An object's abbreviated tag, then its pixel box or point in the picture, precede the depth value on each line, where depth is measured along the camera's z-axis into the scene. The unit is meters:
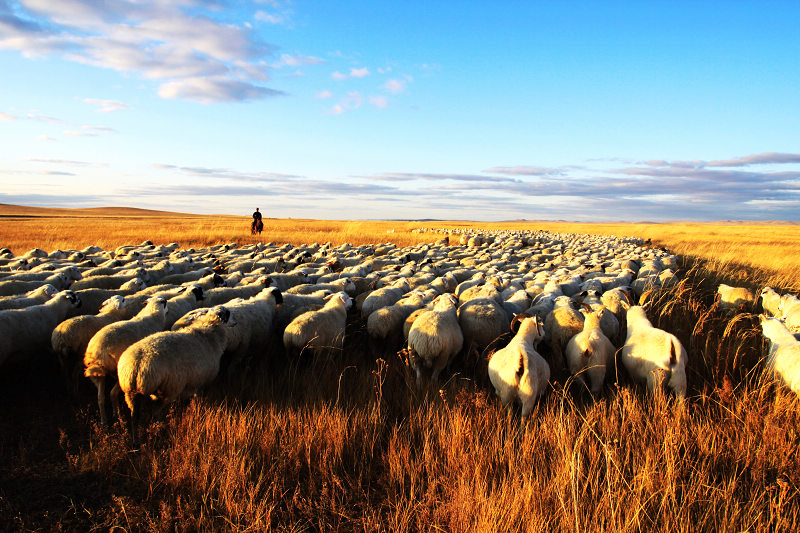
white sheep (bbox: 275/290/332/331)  7.67
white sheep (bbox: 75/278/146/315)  7.91
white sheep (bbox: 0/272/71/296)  8.92
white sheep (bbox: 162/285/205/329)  6.95
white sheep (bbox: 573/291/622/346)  6.92
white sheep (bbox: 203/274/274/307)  8.66
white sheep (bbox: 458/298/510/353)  6.86
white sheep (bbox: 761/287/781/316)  9.23
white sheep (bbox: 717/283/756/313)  9.98
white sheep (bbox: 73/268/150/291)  9.57
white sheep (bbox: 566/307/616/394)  5.38
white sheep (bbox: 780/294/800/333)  7.58
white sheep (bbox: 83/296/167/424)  4.92
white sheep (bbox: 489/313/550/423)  4.71
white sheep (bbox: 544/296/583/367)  6.67
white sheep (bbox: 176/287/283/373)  6.33
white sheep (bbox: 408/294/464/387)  5.91
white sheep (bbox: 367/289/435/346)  7.11
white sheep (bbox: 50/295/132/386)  5.57
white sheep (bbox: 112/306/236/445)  4.49
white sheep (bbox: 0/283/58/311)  7.09
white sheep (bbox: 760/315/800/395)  4.92
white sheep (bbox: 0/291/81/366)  5.62
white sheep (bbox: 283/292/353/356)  6.29
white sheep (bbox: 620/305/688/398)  5.00
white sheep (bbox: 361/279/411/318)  8.51
